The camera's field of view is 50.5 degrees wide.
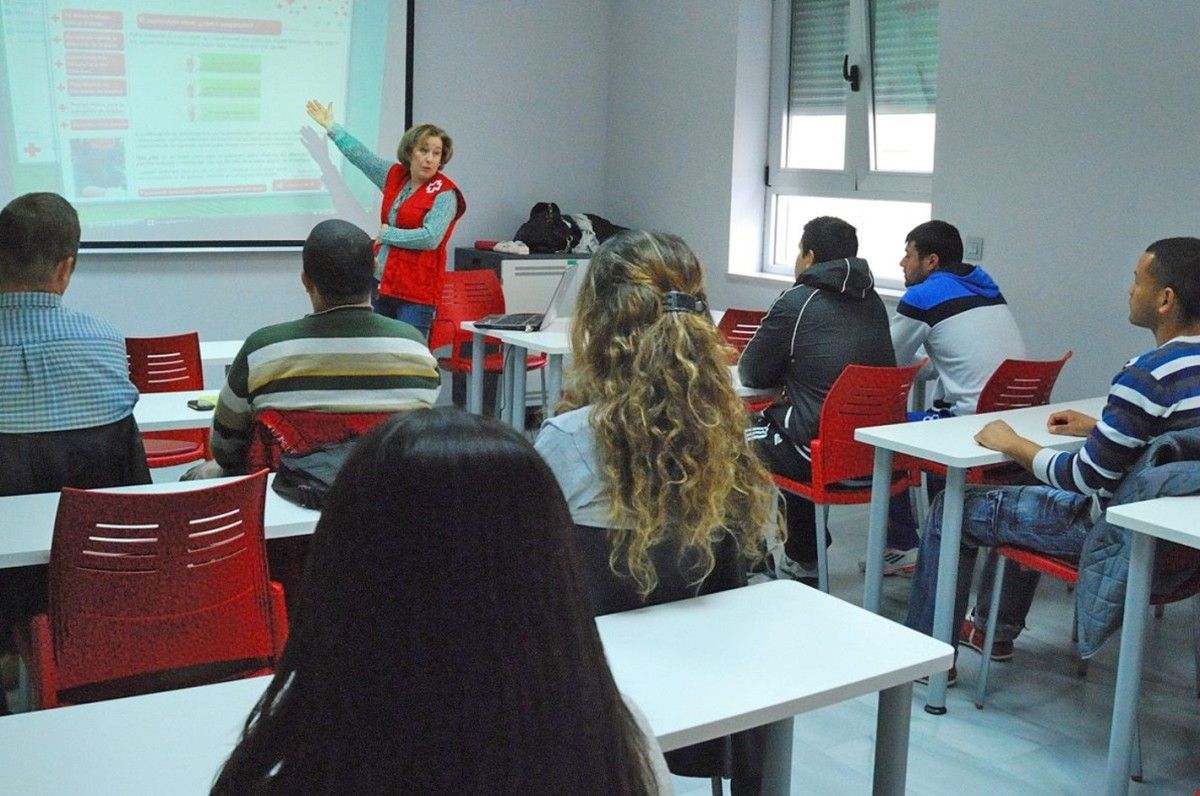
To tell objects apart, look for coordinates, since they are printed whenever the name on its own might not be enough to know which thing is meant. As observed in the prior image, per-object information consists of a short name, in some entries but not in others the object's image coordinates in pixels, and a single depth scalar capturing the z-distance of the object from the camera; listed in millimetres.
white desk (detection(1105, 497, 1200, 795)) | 2674
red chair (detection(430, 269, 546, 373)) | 6105
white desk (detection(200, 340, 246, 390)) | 4407
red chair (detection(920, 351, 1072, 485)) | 4066
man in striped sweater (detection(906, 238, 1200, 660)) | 2893
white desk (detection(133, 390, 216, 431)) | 3334
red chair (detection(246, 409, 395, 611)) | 2770
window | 6035
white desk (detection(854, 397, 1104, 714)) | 3277
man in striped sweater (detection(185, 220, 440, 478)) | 2764
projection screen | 5914
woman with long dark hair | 825
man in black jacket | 4012
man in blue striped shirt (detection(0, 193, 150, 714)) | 2617
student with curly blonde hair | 1967
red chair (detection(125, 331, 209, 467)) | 4102
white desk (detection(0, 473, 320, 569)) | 2221
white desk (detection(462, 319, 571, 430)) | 4945
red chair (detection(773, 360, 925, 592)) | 3873
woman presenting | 5660
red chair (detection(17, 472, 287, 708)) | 2209
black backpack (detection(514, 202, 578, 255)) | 7000
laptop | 5254
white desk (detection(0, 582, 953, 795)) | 1403
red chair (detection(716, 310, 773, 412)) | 5281
